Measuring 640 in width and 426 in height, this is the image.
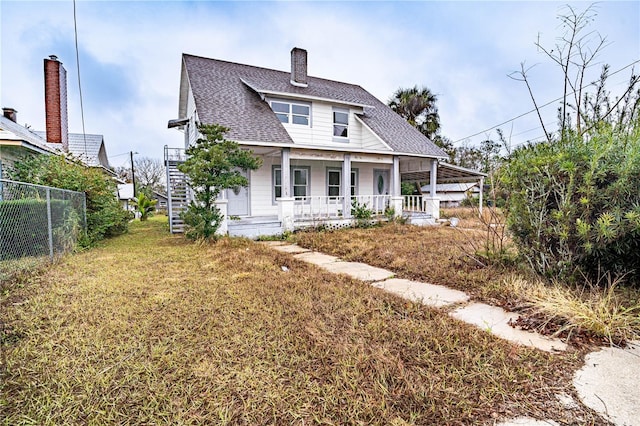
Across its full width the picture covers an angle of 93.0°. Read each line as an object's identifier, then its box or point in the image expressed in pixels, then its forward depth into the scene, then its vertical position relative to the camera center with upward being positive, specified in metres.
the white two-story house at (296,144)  10.65 +2.39
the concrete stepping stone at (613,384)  1.82 -1.25
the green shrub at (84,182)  8.02 +0.64
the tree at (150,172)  41.00 +4.50
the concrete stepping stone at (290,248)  7.73 -1.19
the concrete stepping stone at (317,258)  6.38 -1.20
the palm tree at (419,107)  22.66 +7.28
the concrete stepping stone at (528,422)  1.74 -1.26
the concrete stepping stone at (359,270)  4.99 -1.20
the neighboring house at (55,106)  13.59 +4.53
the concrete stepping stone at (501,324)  2.67 -1.22
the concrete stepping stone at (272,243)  8.88 -1.18
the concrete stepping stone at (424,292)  3.77 -1.21
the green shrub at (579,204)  3.28 -0.01
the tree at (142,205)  18.89 -0.02
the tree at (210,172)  7.97 +0.87
